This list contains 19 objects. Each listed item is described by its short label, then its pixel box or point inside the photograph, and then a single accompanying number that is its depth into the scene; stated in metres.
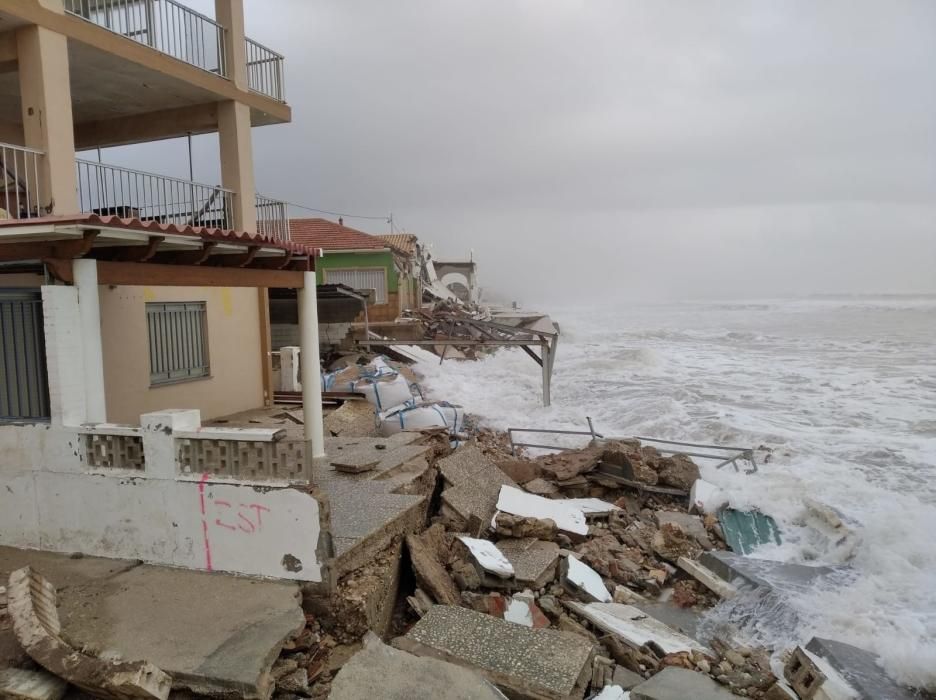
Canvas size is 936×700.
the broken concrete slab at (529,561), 5.80
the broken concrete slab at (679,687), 4.17
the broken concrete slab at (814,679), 4.61
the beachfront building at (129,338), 4.58
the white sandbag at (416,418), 11.92
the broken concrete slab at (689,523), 7.90
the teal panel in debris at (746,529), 7.98
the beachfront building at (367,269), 29.23
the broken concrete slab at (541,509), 7.41
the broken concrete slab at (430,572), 5.37
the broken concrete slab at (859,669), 4.98
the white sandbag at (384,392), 12.57
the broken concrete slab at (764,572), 6.65
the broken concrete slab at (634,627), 5.15
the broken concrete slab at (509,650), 4.00
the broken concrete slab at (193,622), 3.59
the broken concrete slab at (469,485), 7.02
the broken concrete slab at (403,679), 3.61
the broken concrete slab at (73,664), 3.42
